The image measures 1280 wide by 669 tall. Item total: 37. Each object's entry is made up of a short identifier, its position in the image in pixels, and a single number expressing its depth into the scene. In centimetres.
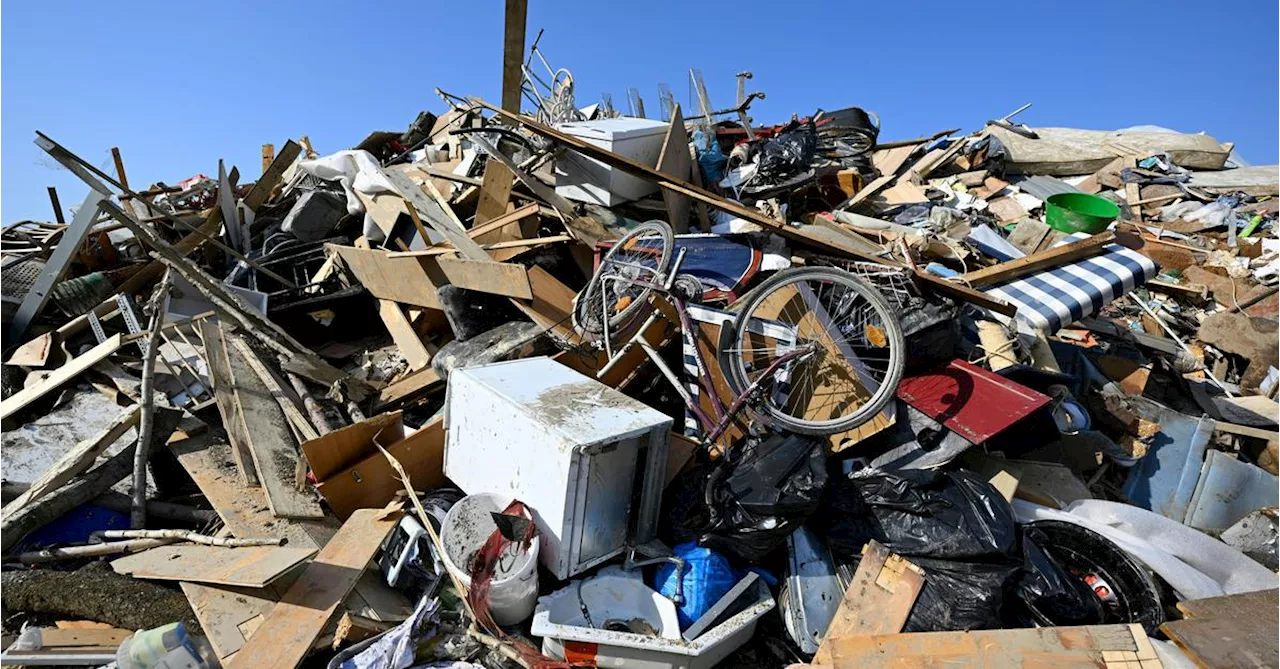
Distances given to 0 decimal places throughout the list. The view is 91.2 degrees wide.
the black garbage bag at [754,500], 275
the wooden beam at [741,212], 358
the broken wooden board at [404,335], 458
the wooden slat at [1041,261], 427
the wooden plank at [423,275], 423
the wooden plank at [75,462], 322
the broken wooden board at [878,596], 258
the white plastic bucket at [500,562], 260
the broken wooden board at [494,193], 544
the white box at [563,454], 268
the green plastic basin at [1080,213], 544
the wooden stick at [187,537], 296
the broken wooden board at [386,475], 325
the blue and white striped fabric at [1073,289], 417
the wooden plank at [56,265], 503
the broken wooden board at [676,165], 529
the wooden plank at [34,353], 468
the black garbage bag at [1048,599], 253
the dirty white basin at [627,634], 247
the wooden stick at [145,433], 333
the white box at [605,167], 530
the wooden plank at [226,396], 354
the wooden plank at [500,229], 512
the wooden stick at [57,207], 743
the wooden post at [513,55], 483
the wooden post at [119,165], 786
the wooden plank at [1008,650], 212
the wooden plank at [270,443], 329
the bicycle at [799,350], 328
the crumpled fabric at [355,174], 584
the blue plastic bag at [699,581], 274
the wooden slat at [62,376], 418
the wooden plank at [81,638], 254
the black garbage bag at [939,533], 251
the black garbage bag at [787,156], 592
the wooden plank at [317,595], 243
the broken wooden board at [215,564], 264
